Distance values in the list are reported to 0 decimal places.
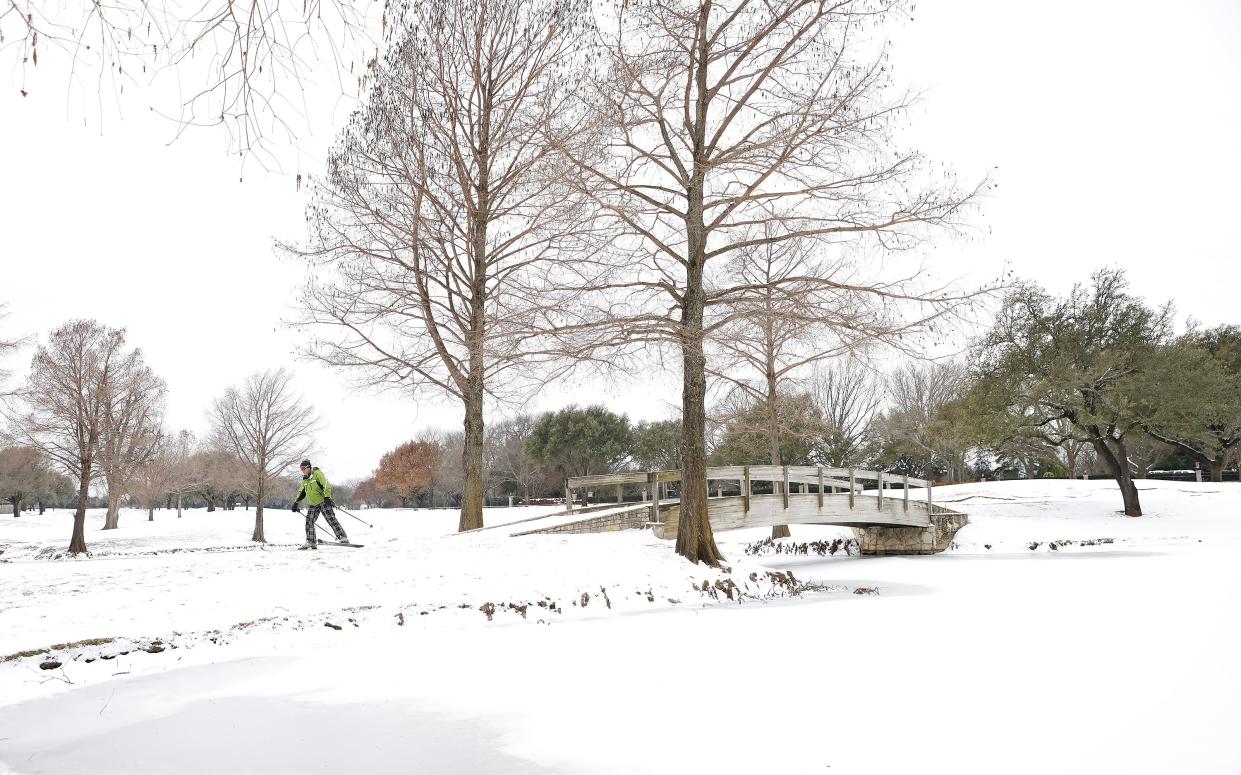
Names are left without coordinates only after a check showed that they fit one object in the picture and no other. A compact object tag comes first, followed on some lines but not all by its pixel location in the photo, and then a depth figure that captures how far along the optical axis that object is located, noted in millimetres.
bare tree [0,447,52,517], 43656
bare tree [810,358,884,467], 38594
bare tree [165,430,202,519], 35656
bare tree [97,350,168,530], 23170
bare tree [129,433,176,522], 29328
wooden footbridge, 15078
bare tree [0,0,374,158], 2527
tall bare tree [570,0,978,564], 11484
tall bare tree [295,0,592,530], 15758
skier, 13297
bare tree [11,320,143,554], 21922
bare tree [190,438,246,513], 34844
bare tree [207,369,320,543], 29516
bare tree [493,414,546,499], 54812
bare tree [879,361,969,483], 36094
